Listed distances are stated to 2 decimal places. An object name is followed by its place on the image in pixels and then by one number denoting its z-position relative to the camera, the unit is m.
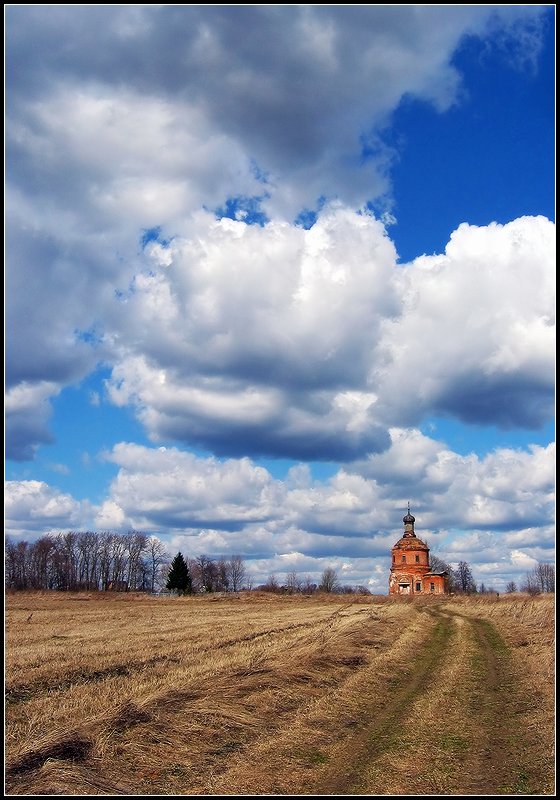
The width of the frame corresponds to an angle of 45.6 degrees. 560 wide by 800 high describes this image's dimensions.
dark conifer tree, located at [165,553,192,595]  108.69
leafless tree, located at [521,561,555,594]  163.62
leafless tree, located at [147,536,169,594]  161.12
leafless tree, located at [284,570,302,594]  137.06
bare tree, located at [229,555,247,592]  177.75
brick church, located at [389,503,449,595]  108.25
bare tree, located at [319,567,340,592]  154.00
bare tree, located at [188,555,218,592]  173.02
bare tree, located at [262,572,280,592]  146.35
